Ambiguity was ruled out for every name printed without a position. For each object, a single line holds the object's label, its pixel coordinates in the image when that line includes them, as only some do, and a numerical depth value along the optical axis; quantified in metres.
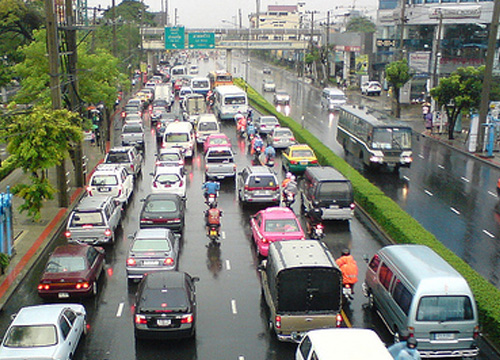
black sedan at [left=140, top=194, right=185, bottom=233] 22.55
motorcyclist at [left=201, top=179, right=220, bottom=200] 25.14
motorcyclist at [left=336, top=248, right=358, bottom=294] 16.69
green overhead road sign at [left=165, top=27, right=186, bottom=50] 82.12
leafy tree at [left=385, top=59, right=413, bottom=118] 55.50
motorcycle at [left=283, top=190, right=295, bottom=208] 25.62
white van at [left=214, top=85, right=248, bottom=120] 55.81
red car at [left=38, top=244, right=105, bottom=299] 16.73
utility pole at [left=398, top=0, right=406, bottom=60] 57.72
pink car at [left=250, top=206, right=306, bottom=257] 20.02
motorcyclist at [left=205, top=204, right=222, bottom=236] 22.03
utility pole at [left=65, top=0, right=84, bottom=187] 29.03
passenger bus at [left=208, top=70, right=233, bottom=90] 74.64
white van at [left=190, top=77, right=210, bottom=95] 73.12
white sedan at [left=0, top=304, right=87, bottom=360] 12.55
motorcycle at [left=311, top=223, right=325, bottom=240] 21.88
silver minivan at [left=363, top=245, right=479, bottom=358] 13.36
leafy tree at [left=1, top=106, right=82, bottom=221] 23.12
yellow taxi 33.25
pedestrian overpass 90.94
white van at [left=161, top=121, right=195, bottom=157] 38.47
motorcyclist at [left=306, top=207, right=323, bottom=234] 23.95
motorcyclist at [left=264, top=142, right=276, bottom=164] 35.06
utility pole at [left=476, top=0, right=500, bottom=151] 38.03
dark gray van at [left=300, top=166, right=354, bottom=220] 24.11
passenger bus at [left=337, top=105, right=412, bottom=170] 32.94
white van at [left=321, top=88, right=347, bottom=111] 66.31
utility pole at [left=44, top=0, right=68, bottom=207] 25.41
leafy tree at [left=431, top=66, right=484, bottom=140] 43.22
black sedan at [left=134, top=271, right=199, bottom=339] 14.10
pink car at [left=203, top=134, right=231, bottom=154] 37.18
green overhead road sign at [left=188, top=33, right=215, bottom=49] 84.06
